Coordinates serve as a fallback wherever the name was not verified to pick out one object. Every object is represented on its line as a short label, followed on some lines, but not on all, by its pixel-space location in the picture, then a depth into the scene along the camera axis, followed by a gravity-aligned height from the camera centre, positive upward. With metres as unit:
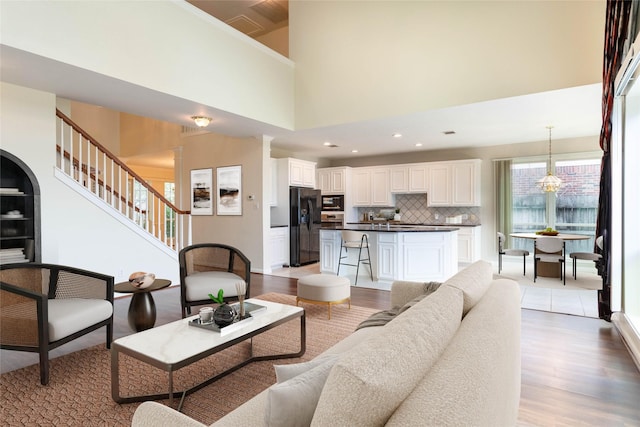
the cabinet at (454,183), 7.52 +0.56
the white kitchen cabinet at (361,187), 8.88 +0.57
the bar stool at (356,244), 5.46 -0.58
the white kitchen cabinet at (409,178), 8.11 +0.74
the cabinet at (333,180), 8.83 +0.76
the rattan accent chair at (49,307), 2.34 -0.74
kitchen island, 5.52 -0.73
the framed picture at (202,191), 7.32 +0.38
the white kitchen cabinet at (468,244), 7.39 -0.77
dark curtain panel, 3.07 +0.90
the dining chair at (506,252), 6.00 -0.76
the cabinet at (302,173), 7.59 +0.82
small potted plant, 2.29 -0.71
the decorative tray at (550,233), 5.88 -0.42
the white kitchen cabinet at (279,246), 7.05 -0.78
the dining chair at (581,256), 5.36 -0.77
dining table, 5.91 -1.04
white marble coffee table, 1.87 -0.79
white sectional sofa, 0.77 -0.45
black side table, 3.11 -0.90
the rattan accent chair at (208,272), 3.38 -0.69
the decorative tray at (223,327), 2.21 -0.77
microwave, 8.88 +0.15
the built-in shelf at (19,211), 3.94 -0.01
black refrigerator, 7.40 -0.39
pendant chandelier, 6.07 +0.44
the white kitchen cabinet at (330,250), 6.23 -0.74
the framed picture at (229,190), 6.81 +0.39
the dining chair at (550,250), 5.56 -0.67
